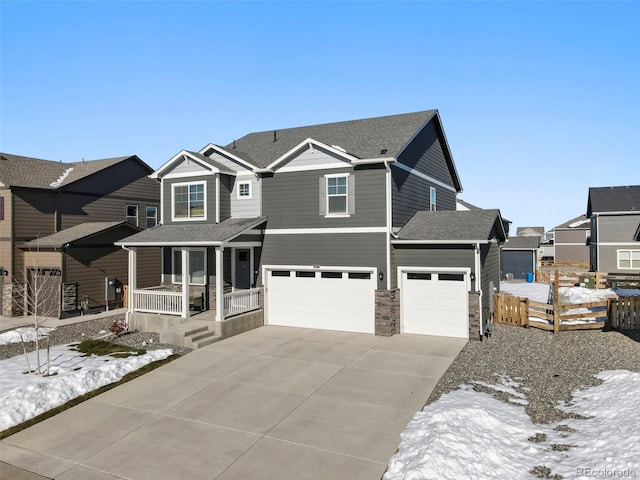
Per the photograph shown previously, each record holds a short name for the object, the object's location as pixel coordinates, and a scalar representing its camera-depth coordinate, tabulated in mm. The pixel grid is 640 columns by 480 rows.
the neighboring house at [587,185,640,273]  33906
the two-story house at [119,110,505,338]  15242
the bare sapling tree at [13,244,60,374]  19125
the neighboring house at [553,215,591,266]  53438
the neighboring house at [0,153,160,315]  19797
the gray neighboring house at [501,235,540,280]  37353
